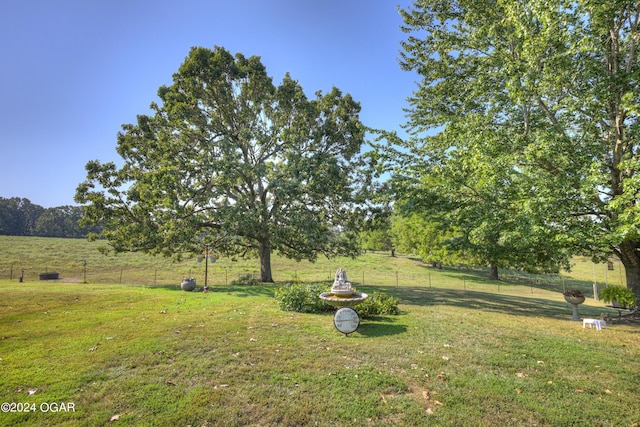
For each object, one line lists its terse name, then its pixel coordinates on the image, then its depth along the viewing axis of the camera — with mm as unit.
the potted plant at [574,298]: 12211
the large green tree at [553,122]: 9773
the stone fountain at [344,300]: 8961
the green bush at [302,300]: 12570
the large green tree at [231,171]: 20594
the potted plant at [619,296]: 11812
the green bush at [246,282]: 22688
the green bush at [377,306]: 11508
